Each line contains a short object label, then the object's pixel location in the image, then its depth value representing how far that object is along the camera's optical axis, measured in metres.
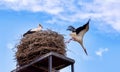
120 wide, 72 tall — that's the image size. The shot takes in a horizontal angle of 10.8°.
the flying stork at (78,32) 15.81
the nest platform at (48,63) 14.14
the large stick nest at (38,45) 14.57
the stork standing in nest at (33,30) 15.47
